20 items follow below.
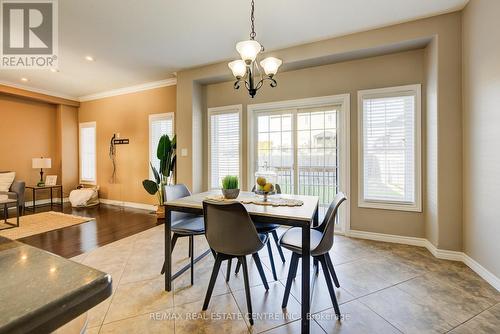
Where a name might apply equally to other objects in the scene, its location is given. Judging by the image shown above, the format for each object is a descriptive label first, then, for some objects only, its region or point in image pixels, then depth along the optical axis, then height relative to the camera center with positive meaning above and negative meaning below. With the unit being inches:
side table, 211.8 -27.1
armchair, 181.3 -17.9
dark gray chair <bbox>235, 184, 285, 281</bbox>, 92.4 -25.7
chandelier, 90.0 +38.0
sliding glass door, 147.9 +11.8
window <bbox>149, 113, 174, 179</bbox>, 203.6 +31.4
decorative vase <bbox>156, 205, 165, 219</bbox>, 183.3 -36.4
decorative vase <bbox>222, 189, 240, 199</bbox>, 91.8 -10.8
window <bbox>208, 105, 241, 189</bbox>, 172.2 +16.8
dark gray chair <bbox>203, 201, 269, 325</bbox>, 67.2 -20.2
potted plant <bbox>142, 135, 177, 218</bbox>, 180.9 -1.0
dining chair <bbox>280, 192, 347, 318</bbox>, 71.6 -25.8
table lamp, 217.0 +3.2
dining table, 64.9 -15.7
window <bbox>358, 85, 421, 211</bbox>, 126.4 +9.0
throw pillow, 191.2 -11.1
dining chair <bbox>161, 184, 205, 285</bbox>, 90.3 -24.1
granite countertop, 16.5 -10.3
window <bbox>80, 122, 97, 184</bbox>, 249.4 +15.0
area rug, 146.6 -40.4
